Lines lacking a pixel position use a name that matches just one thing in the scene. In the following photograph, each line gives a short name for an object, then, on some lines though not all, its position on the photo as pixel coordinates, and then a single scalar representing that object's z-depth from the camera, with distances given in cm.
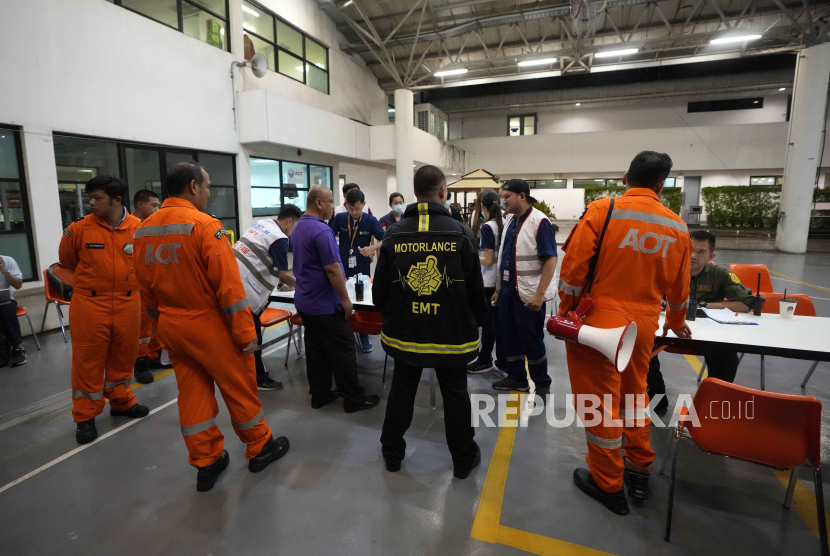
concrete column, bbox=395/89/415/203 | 1335
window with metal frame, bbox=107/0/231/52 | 693
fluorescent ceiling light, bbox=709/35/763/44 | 1070
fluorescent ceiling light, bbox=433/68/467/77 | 1309
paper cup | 294
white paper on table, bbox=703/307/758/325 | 287
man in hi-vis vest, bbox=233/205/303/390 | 313
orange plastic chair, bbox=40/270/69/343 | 473
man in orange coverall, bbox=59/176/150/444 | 286
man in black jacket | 218
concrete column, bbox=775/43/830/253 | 1105
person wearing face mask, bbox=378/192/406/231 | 621
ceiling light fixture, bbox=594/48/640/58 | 1166
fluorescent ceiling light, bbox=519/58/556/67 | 1230
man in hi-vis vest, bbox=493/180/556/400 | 321
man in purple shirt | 291
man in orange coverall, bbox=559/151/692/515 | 204
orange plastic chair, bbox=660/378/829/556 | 167
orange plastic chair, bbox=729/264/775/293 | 404
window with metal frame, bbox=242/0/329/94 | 944
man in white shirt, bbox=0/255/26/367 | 427
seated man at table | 296
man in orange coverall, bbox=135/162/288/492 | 218
